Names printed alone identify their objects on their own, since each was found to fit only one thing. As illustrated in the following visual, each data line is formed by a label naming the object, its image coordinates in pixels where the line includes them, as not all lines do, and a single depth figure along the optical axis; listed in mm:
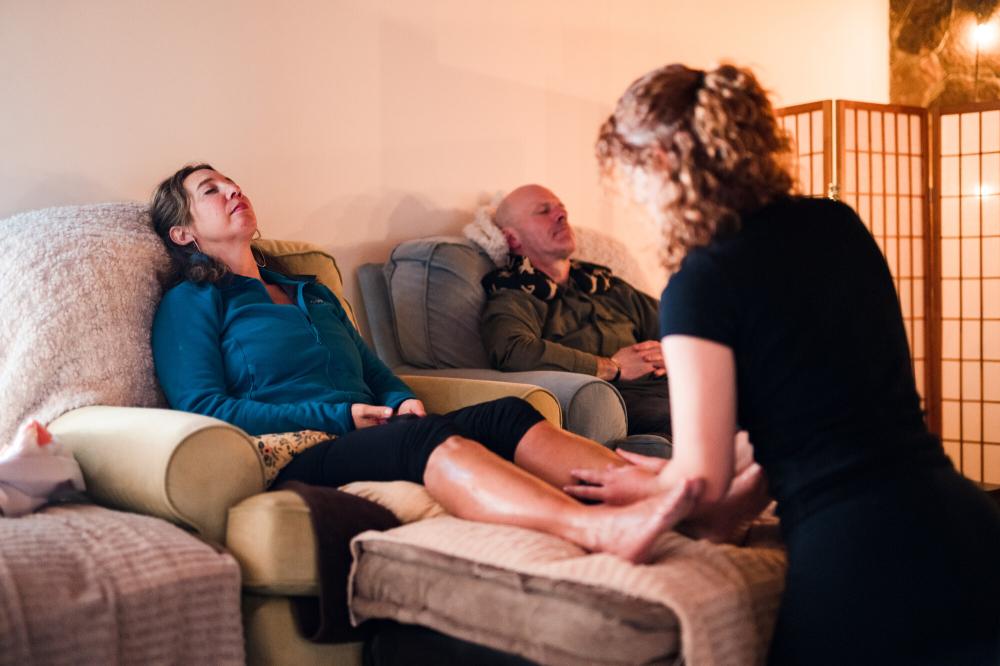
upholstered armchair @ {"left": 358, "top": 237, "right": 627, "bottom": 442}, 3090
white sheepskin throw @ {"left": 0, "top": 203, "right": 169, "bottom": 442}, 2104
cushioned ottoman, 1368
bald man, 3008
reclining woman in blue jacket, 1671
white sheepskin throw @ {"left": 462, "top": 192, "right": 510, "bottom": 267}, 3266
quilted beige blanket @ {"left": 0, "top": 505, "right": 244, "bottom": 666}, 1470
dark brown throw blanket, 1695
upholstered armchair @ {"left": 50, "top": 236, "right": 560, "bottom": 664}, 1731
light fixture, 5047
